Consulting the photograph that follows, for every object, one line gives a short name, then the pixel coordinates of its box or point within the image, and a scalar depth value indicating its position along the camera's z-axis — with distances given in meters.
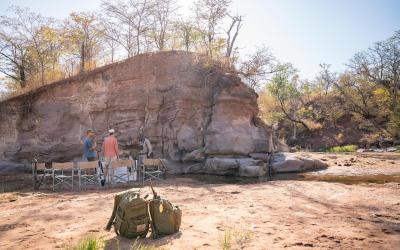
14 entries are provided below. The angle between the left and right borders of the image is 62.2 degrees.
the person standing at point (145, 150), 15.45
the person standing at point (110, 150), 12.21
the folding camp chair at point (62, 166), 11.22
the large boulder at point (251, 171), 15.50
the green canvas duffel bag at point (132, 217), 5.07
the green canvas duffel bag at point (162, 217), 5.20
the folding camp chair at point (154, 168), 12.70
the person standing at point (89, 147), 13.32
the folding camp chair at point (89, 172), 11.27
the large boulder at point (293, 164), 16.92
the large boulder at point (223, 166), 16.44
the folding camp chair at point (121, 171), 11.80
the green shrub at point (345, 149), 32.91
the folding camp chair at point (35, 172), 11.61
